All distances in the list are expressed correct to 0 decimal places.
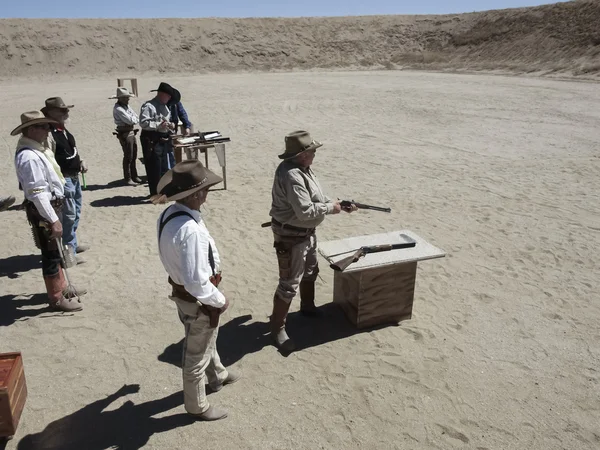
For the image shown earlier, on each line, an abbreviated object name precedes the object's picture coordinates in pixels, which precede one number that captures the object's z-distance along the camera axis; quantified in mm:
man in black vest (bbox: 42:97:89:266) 6410
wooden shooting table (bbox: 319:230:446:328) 5152
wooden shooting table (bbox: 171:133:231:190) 9172
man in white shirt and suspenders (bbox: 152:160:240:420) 3320
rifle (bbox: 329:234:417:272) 4863
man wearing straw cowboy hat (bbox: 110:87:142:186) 10133
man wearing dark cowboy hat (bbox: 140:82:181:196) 9008
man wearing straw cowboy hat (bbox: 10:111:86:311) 4957
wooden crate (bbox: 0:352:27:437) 3641
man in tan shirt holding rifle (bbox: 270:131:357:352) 4547
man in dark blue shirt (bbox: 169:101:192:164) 9594
